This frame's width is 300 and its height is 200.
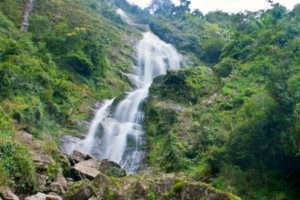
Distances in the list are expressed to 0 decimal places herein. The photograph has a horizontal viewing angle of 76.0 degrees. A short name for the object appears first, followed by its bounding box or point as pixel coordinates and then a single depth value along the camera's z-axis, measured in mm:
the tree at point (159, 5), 71062
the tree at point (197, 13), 58025
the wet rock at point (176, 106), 17211
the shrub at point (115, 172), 10024
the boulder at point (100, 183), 7473
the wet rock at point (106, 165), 10312
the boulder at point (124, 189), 7173
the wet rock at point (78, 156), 11570
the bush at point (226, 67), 19359
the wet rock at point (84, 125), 17375
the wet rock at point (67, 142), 14611
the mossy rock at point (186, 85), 18828
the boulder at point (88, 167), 9743
